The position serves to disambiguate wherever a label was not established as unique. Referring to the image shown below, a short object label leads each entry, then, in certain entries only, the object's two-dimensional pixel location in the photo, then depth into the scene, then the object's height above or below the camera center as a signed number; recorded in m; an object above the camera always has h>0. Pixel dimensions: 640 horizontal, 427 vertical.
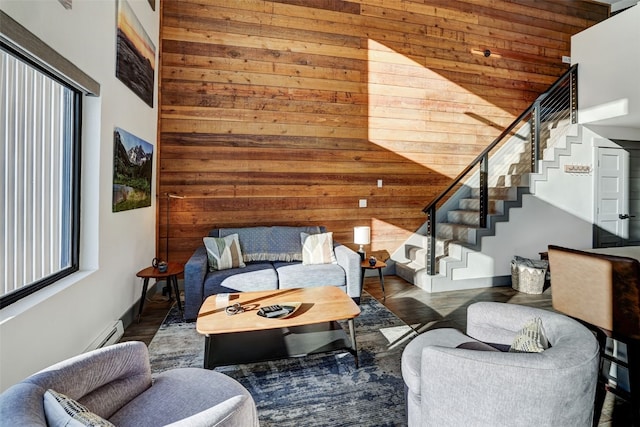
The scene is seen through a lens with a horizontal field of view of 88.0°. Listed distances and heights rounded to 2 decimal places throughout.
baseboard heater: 2.51 -1.08
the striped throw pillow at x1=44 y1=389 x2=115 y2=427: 0.97 -0.64
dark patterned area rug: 1.94 -1.21
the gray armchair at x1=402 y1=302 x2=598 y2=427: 1.23 -0.68
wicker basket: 4.21 -0.86
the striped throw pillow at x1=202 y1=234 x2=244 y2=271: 3.71 -0.55
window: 1.76 +0.16
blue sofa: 3.35 -0.72
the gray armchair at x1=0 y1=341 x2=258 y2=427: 1.06 -0.76
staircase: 4.48 +0.01
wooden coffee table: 2.24 -0.95
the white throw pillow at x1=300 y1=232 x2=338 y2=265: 3.98 -0.54
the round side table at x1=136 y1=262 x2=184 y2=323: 3.31 -0.72
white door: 4.96 +0.20
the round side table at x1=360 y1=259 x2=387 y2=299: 3.99 -0.72
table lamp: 4.24 -0.37
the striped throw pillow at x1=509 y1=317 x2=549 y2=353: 1.43 -0.59
